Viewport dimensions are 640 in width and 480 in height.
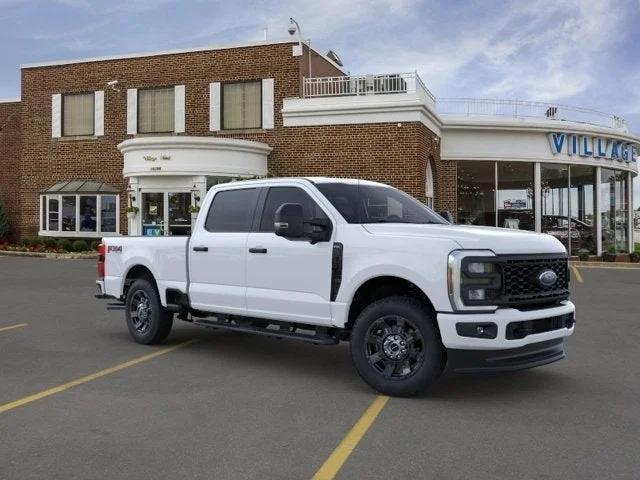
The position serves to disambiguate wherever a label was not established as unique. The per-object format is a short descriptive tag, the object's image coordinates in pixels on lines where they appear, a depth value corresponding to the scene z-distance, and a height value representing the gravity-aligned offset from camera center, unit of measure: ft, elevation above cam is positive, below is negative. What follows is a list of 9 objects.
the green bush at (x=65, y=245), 81.10 +0.52
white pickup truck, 17.88 -0.96
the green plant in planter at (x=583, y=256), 76.38 -1.00
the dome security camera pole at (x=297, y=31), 76.69 +25.88
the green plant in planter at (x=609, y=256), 79.05 -1.05
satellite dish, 90.79 +27.18
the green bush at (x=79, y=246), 79.82 +0.38
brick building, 71.31 +12.16
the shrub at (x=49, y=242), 82.53 +0.92
